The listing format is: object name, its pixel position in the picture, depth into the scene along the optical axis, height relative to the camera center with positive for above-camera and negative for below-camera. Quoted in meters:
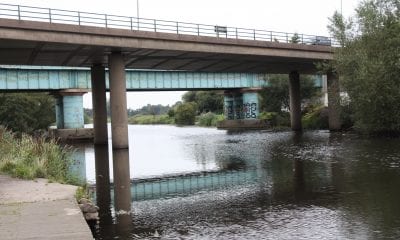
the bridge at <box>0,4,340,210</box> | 30.27 +5.17
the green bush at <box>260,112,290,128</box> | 69.44 -0.70
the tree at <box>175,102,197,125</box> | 115.06 +0.89
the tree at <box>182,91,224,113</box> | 117.56 +3.58
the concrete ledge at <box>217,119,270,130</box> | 73.44 -1.52
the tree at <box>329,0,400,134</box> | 35.38 +3.39
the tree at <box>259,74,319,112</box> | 68.31 +3.12
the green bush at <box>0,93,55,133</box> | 57.16 +1.55
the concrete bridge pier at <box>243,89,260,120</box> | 75.81 +1.91
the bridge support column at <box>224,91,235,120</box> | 79.88 +1.63
